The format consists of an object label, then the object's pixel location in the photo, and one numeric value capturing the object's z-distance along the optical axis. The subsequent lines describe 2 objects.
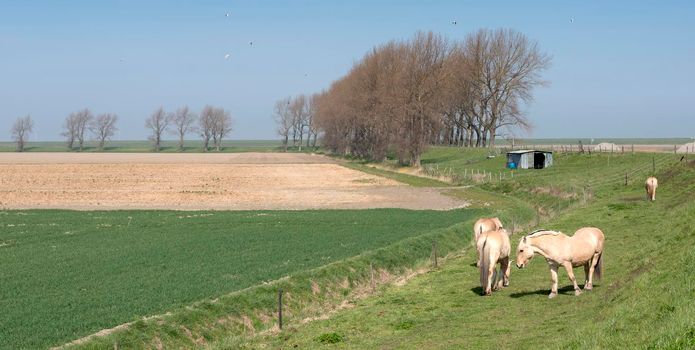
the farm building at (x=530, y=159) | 95.00
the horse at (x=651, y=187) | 44.94
